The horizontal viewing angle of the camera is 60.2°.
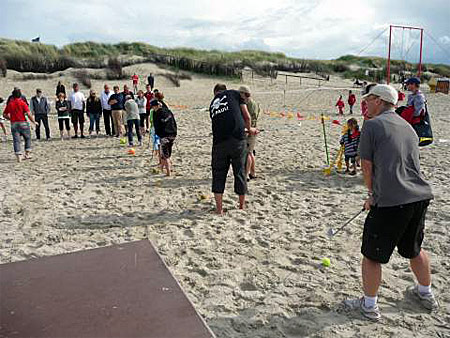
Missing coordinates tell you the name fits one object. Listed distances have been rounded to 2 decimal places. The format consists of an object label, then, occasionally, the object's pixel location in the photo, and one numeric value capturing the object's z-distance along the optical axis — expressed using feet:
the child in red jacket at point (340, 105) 56.44
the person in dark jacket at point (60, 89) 47.24
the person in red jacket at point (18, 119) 27.53
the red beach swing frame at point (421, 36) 93.17
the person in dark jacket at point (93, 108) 38.96
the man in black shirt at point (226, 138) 16.52
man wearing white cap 9.22
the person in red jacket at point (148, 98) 39.52
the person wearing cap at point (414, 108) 19.03
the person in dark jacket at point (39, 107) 36.40
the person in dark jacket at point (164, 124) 22.03
